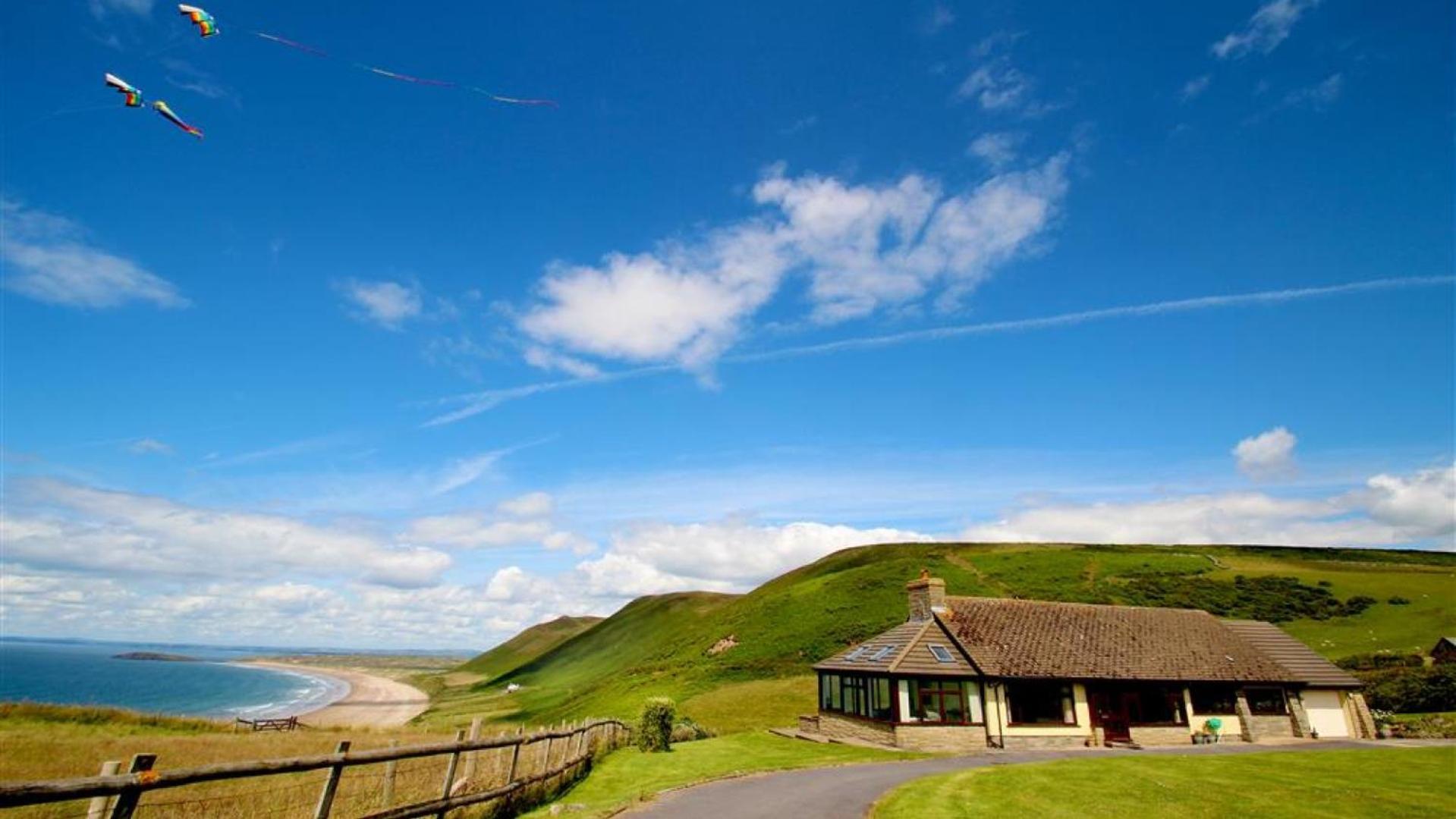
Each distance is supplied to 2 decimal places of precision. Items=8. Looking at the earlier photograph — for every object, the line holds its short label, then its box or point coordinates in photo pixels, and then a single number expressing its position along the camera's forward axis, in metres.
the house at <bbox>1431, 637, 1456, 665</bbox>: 48.03
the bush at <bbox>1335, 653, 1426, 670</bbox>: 48.69
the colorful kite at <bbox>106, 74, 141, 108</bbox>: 10.32
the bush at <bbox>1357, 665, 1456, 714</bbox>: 41.47
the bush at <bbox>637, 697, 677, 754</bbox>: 28.84
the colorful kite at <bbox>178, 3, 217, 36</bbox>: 10.53
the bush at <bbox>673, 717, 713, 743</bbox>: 34.19
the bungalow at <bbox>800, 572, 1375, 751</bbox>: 33.91
